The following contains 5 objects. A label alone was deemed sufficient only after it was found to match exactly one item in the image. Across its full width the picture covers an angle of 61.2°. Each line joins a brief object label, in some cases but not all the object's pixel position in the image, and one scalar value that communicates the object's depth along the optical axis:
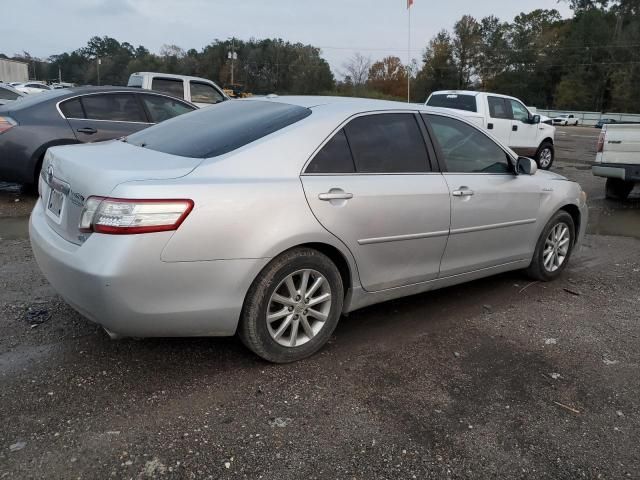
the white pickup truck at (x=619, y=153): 8.83
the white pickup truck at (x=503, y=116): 12.27
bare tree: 64.50
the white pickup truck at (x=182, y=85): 11.22
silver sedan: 2.67
